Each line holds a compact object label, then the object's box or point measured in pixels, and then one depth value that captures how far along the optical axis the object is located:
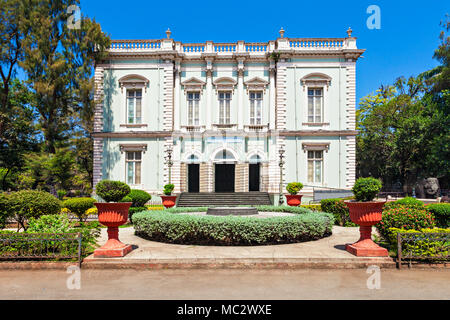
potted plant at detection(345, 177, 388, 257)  7.04
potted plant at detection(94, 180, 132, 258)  7.04
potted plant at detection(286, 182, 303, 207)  16.23
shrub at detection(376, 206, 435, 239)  7.57
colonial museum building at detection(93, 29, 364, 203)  22.31
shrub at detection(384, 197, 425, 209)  8.27
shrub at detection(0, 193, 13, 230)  7.96
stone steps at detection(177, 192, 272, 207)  20.66
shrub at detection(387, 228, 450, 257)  6.68
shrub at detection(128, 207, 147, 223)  14.36
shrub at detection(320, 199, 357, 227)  13.30
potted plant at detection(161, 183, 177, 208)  16.12
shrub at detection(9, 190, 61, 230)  8.14
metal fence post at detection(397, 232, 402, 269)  6.59
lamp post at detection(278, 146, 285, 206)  19.99
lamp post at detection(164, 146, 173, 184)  20.78
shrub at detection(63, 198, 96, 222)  13.43
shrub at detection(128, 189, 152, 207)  15.95
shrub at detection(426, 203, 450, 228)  10.38
